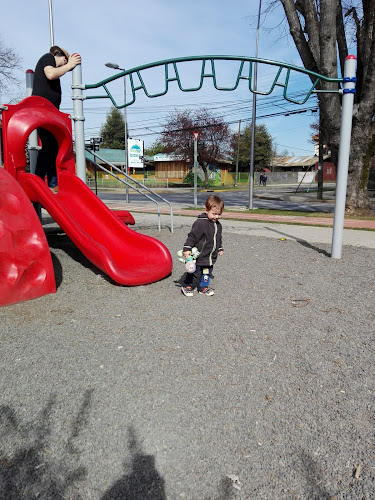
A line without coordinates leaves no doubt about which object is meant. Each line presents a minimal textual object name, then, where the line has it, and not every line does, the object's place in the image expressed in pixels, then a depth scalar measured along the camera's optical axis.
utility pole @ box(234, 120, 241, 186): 54.16
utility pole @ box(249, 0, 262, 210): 16.47
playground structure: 4.07
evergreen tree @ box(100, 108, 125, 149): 83.93
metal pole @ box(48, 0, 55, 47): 12.86
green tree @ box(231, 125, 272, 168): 65.00
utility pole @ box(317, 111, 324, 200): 23.03
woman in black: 5.86
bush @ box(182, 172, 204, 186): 48.75
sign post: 15.59
